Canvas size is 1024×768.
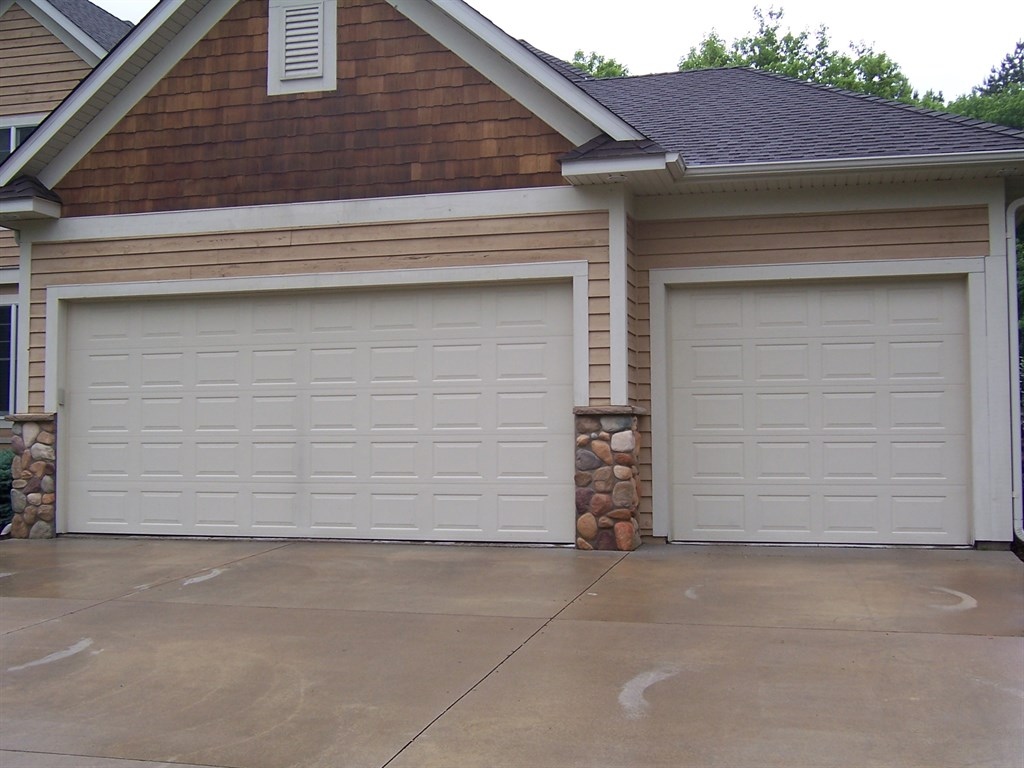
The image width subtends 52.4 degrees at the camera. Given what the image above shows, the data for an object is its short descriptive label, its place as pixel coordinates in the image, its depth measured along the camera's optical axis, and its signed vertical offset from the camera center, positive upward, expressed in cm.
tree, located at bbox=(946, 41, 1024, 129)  3688 +1149
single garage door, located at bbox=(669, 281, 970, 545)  947 +10
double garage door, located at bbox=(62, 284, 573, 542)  977 +8
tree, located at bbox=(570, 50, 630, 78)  3947 +1401
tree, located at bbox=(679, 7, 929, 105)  3659 +1361
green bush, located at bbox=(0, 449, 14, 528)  1157 -77
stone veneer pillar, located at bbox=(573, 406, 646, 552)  927 -49
